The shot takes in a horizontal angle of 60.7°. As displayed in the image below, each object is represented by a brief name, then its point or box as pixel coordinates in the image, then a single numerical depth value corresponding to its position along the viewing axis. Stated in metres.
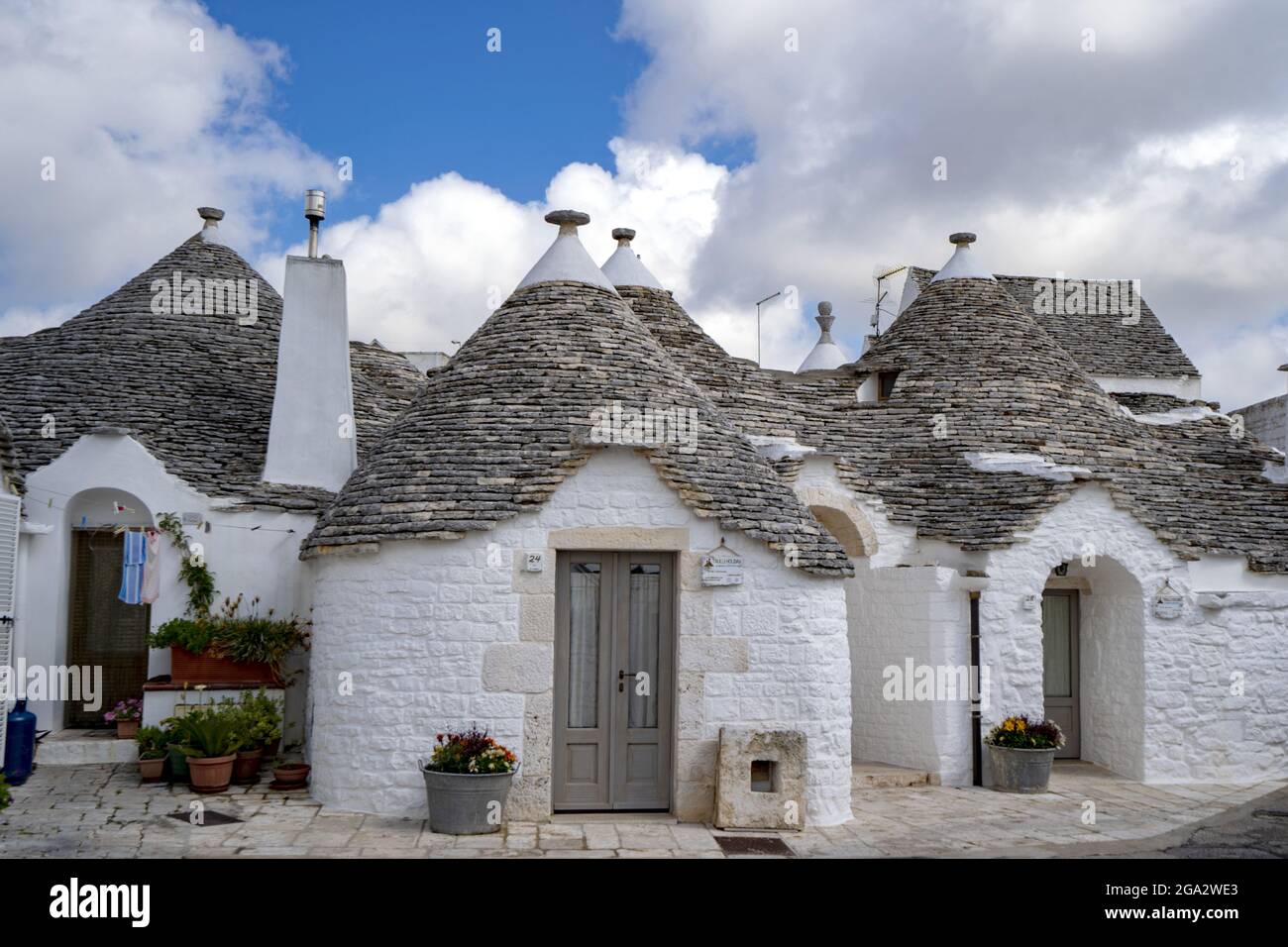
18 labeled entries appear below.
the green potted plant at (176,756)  10.03
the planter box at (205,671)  10.78
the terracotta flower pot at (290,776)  9.73
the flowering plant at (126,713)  11.05
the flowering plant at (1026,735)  10.92
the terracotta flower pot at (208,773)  9.61
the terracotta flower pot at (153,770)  10.07
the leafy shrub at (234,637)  10.77
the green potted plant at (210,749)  9.63
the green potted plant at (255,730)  10.11
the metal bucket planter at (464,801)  8.48
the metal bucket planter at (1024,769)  10.86
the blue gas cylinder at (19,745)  9.83
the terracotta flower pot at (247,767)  10.11
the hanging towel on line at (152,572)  10.95
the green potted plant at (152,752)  10.09
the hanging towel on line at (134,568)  10.85
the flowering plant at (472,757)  8.56
